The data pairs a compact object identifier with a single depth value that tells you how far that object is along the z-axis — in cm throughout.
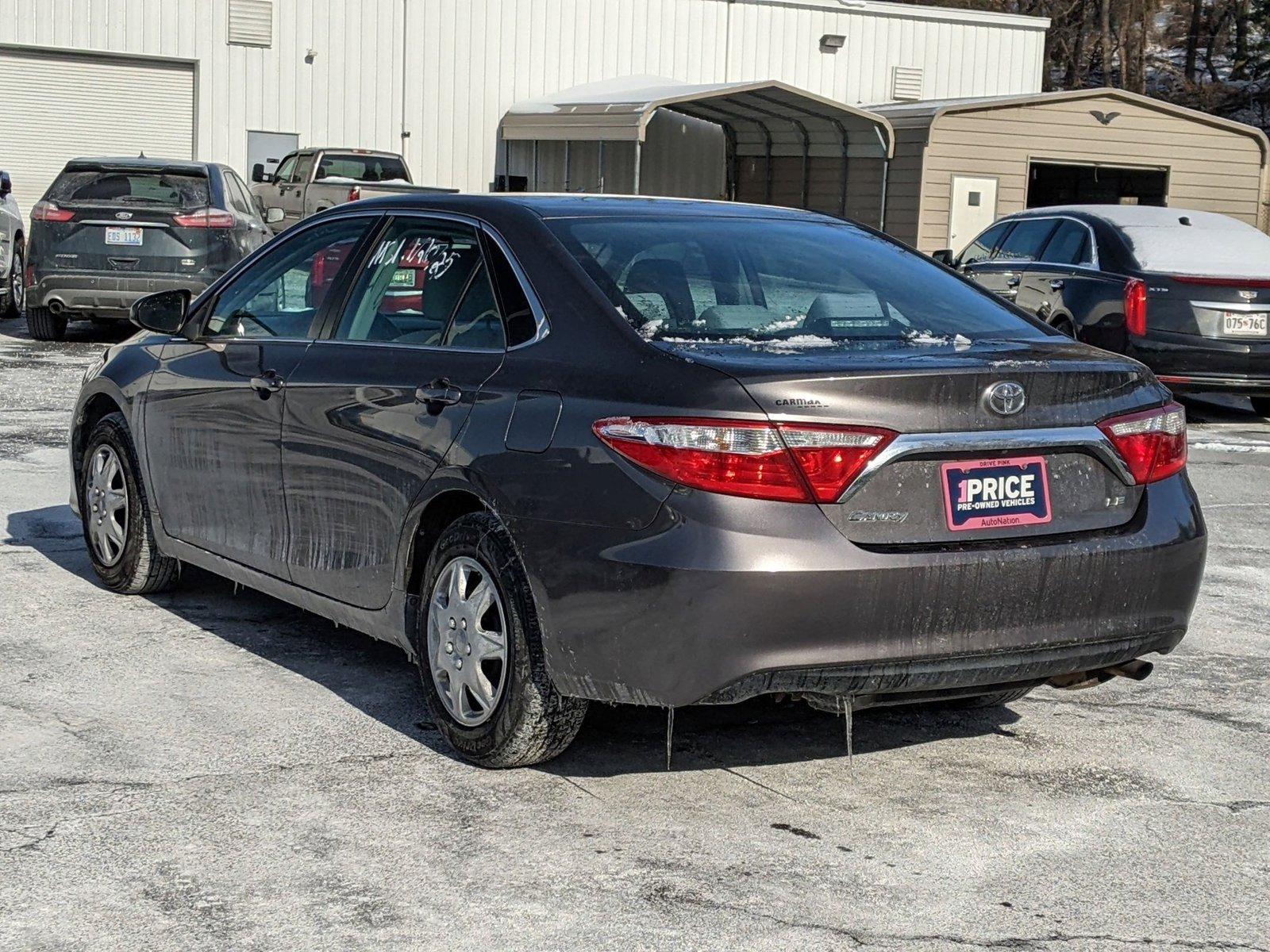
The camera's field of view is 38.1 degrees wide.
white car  1830
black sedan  1290
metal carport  2792
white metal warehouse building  2936
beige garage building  2794
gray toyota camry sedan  414
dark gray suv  1605
